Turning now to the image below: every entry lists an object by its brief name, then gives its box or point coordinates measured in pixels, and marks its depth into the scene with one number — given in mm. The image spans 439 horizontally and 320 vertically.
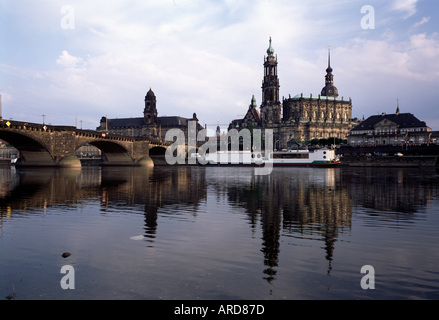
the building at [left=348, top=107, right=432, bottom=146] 138500
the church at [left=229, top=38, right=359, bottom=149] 186638
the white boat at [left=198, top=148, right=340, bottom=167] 107062
